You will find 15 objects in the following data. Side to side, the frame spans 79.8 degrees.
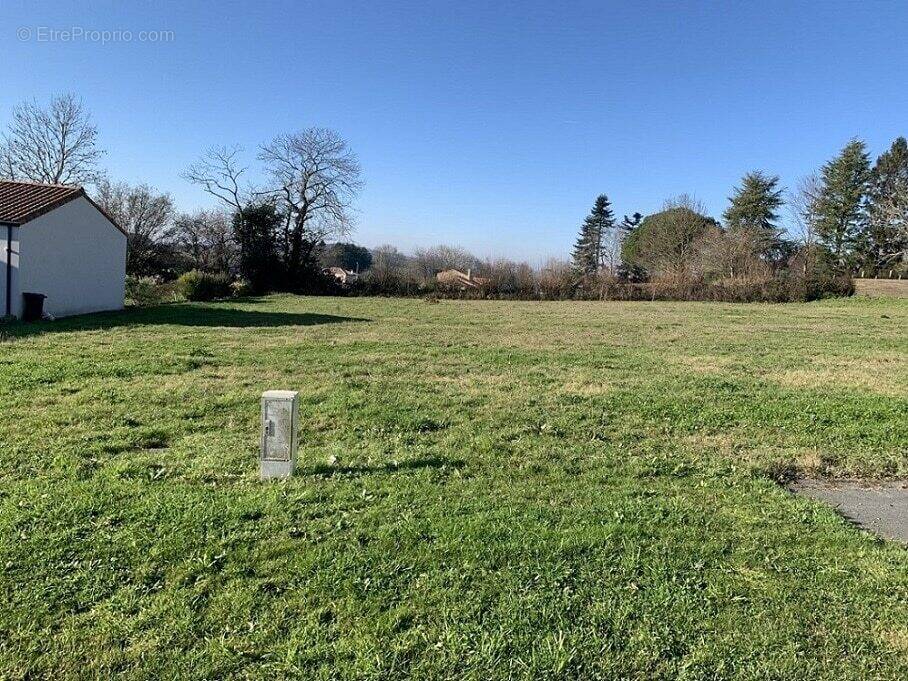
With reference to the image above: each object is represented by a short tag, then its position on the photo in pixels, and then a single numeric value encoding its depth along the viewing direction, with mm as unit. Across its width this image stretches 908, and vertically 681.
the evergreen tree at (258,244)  33156
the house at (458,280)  35438
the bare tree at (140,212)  35478
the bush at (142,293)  23016
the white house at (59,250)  13523
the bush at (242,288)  29703
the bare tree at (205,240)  35812
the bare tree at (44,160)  32738
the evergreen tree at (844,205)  45219
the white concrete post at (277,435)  3730
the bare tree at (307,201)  35969
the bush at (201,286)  24766
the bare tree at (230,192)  36250
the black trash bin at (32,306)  13734
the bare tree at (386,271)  34250
